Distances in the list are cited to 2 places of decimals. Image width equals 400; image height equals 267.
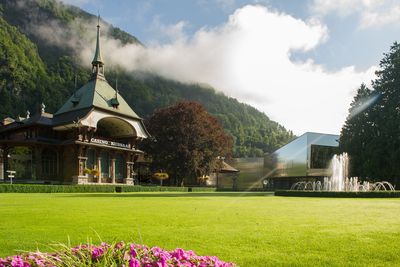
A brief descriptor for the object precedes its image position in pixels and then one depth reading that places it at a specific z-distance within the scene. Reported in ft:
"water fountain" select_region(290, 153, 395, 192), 139.54
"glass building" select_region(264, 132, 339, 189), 195.52
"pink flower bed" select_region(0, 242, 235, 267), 11.30
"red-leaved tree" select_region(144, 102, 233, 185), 189.41
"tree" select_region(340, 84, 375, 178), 149.69
